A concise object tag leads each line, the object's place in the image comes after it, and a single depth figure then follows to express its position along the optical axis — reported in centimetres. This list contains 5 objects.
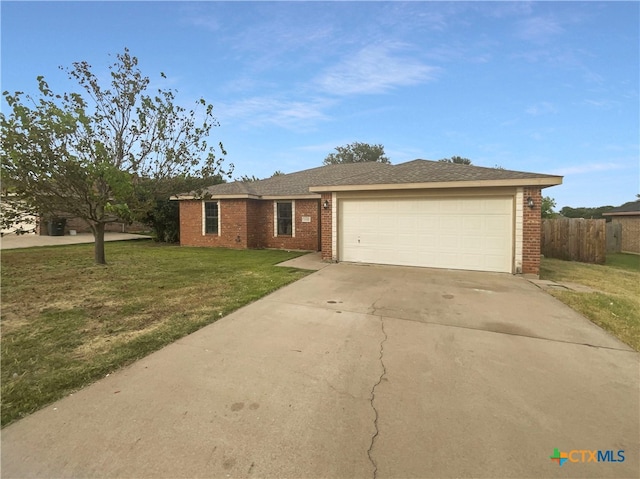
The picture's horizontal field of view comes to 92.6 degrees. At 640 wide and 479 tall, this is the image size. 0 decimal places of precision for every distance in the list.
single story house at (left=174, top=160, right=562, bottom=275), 829
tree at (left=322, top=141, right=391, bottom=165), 4425
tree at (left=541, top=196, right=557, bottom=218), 1992
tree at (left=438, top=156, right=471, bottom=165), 4294
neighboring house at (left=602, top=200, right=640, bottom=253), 1719
